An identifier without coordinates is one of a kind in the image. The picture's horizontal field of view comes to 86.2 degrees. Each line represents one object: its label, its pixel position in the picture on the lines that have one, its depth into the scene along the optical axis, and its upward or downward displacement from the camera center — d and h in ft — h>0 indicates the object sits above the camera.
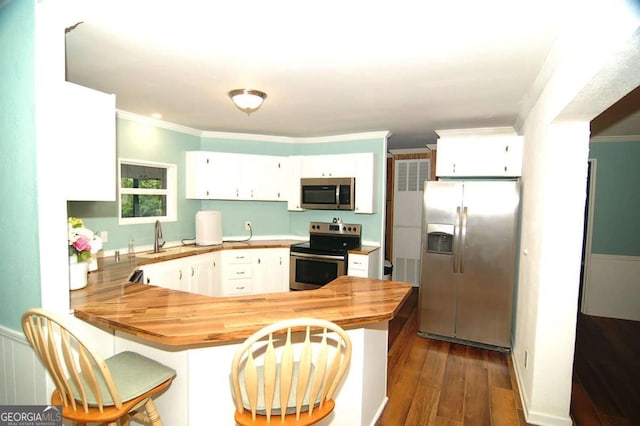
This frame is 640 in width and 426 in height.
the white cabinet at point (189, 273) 11.01 -2.69
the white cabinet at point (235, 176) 14.73 +1.01
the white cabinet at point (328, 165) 14.99 +1.59
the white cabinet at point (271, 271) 14.79 -3.09
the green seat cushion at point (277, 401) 4.47 -2.68
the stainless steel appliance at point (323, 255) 13.98 -2.26
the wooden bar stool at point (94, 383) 4.30 -2.61
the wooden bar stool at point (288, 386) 4.17 -2.38
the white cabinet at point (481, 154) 11.89 +1.83
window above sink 12.26 +0.21
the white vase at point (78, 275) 6.95 -1.64
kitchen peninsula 5.15 -1.94
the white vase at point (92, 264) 8.87 -1.79
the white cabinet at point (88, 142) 6.07 +0.99
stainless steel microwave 14.80 +0.34
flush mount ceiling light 9.05 +2.70
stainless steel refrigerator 11.15 -1.95
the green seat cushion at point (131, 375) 4.59 -2.61
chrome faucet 12.46 -1.46
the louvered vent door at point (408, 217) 18.48 -0.78
